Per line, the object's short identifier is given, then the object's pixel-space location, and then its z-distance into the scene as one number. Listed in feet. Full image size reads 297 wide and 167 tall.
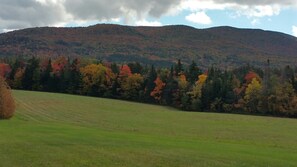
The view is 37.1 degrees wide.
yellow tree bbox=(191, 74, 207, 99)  355.36
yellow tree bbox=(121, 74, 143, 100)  394.11
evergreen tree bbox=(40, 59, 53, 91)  412.57
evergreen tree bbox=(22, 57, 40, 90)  410.84
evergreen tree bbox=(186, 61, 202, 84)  394.54
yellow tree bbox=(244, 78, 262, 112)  335.67
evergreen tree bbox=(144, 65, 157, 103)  387.55
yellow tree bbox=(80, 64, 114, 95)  405.18
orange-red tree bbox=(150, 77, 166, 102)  384.97
